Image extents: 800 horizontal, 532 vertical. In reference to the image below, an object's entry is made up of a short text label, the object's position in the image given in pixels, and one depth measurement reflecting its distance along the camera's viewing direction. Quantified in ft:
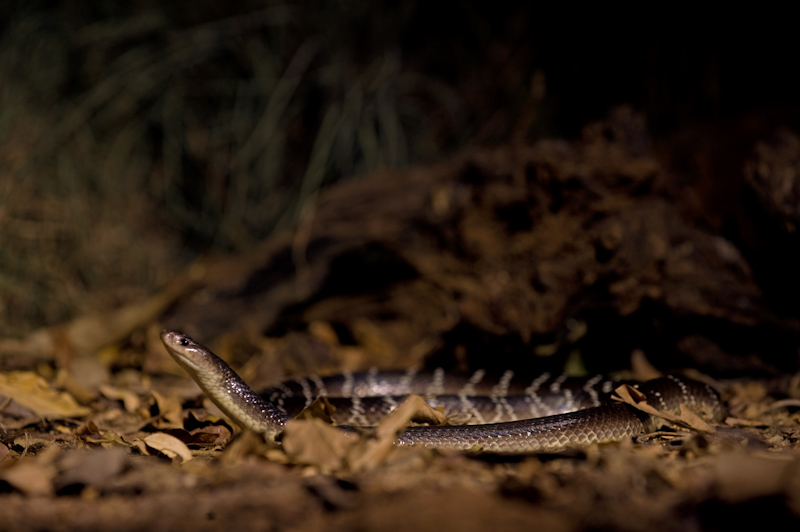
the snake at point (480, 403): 10.94
